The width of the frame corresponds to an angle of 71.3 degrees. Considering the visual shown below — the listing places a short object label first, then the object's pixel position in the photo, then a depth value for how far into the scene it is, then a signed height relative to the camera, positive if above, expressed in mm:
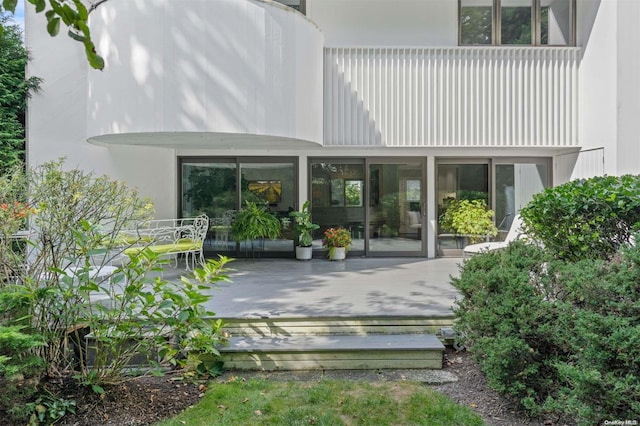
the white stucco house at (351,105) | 6605 +1798
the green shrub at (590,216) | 4512 -101
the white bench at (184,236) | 7615 -587
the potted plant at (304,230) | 9789 -529
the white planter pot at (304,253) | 10000 -1046
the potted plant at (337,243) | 9898 -812
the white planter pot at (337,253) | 9898 -1035
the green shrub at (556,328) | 2775 -896
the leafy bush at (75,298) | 3541 -755
